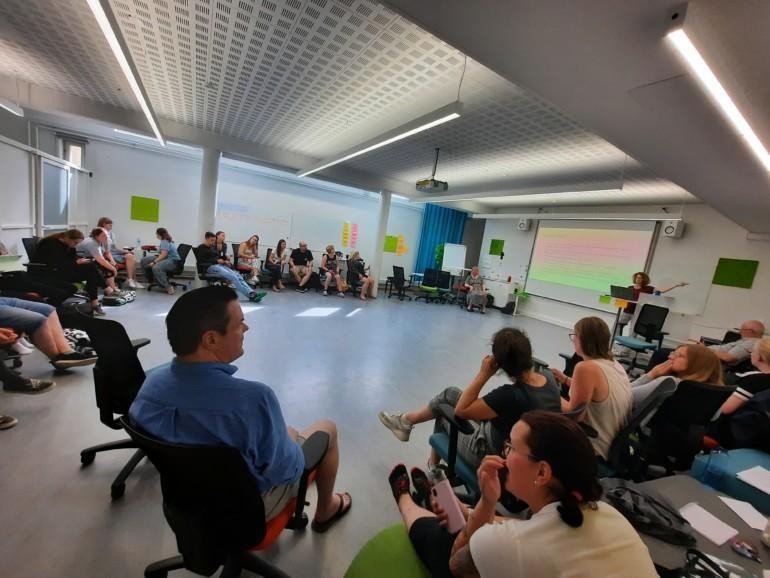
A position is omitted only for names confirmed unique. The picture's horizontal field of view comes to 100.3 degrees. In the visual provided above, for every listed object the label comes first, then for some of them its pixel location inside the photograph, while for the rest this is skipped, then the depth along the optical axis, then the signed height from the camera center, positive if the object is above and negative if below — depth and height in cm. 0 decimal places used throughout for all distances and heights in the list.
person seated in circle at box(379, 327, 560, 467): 146 -60
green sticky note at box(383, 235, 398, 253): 967 +7
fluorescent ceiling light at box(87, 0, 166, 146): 198 +115
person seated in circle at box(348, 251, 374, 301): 790 -82
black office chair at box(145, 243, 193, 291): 569 -108
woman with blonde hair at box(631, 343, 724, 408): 193 -44
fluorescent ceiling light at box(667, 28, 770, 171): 152 +116
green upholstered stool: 103 -103
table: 102 -84
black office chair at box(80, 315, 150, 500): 155 -82
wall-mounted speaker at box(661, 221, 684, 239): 600 +113
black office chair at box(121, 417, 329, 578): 90 -89
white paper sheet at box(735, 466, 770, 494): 153 -85
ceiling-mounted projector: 504 +104
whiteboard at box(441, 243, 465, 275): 970 -5
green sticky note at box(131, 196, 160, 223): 655 -3
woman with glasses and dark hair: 71 -58
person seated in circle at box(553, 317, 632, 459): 166 -61
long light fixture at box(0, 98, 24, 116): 358 +91
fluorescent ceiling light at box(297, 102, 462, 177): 295 +128
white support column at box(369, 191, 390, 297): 791 +19
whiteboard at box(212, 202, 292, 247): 738 +4
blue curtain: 991 +72
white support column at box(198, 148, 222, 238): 586 +49
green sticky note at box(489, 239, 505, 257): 962 +48
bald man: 335 -48
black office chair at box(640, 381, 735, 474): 175 -73
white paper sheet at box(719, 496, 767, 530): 125 -83
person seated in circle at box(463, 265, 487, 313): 849 -83
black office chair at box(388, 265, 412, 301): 849 -87
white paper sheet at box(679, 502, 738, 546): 115 -84
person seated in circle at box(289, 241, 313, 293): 764 -78
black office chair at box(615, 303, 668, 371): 461 -66
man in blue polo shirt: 97 -56
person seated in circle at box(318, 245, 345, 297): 777 -80
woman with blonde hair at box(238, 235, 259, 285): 675 -66
